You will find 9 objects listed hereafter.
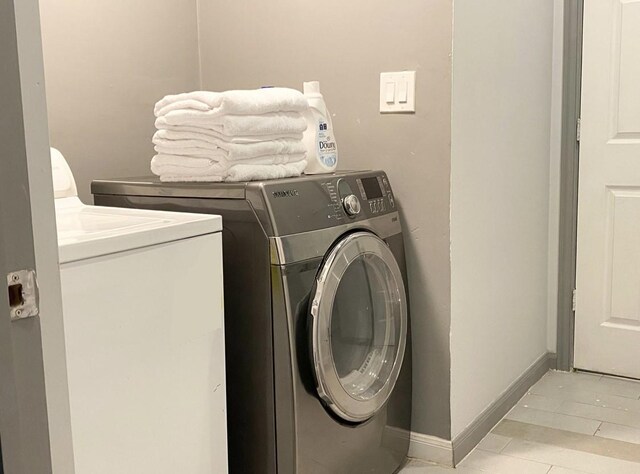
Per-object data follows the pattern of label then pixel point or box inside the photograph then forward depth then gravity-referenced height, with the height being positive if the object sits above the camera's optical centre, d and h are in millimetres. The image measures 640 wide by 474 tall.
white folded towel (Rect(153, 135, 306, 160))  1723 -26
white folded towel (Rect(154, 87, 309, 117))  1695 +92
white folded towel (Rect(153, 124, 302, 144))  1731 +7
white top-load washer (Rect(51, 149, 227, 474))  1216 -390
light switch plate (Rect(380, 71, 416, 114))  2092 +131
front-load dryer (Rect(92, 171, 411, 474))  1635 -444
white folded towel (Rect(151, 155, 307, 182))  1737 -79
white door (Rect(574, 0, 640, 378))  2746 -262
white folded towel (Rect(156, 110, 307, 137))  1705 +40
